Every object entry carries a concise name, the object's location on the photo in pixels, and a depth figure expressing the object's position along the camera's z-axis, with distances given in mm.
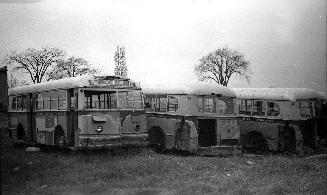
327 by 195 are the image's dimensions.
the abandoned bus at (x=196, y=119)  14328
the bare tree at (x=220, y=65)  47656
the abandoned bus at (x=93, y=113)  12766
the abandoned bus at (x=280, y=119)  16016
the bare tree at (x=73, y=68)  34344
